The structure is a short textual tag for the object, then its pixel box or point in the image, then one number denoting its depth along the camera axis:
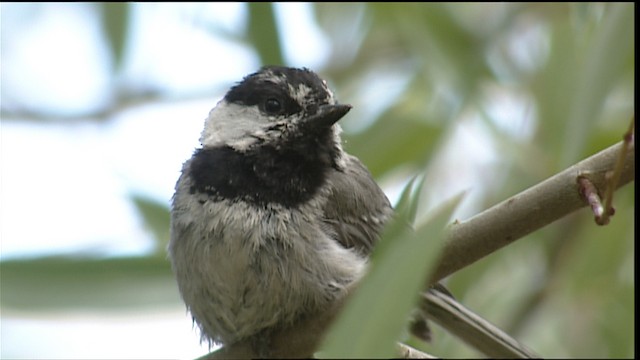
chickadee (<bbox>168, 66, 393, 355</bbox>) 4.36
